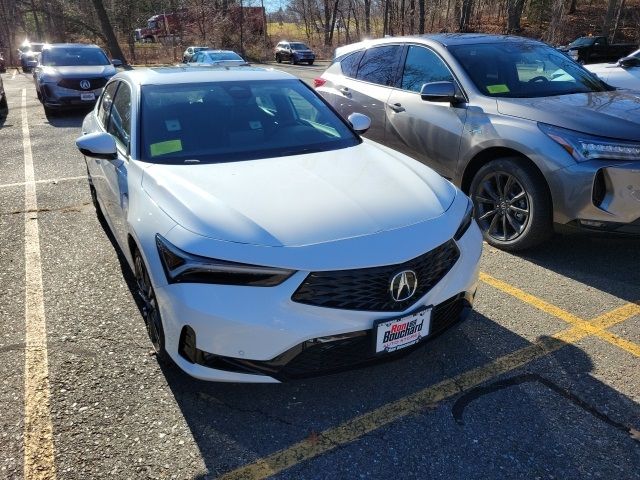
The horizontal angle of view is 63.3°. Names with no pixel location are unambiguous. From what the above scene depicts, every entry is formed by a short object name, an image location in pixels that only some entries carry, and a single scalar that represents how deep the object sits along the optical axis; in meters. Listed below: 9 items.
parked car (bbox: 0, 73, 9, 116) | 12.00
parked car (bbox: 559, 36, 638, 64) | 18.12
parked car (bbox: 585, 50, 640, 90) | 8.34
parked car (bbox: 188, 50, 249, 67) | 22.60
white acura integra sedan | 2.23
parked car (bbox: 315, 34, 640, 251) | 3.65
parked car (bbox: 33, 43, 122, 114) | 11.42
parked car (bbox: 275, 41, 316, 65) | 32.09
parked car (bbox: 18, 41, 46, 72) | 23.34
